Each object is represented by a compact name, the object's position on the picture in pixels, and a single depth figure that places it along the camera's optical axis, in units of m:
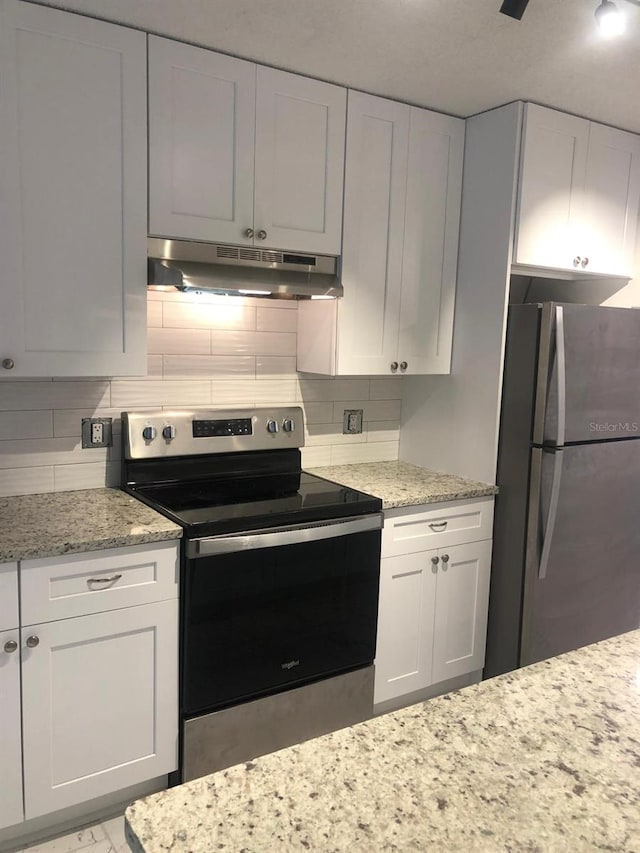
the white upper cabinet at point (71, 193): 1.93
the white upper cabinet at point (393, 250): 2.60
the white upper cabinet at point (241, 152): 2.16
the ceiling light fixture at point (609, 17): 1.55
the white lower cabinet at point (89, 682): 1.84
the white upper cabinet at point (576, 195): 2.65
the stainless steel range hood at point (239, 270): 2.21
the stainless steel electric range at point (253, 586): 2.09
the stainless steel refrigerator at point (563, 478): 2.55
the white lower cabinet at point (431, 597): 2.55
